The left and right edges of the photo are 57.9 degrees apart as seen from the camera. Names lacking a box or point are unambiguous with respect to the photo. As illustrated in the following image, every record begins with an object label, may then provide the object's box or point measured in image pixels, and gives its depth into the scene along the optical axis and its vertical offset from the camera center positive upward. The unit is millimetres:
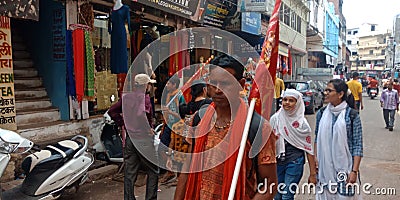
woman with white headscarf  3842 -666
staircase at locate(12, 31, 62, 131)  6229 -199
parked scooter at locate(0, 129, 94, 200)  4098 -1026
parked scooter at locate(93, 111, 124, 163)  6098 -1040
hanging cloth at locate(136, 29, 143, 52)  9175 +1179
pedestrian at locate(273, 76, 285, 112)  10331 -165
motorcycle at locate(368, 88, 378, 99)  26047 -771
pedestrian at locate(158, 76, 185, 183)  4770 -416
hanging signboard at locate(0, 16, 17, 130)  5207 +62
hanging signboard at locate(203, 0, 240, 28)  12422 +2591
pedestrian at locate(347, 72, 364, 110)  10250 -144
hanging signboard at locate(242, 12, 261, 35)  14264 +2522
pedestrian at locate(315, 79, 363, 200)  3521 -625
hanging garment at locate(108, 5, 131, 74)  6320 +762
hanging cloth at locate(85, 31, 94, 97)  6176 +269
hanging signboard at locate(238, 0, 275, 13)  13273 +2887
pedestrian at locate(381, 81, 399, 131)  11000 -662
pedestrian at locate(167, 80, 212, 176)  4575 -463
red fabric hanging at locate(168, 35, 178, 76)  8570 +700
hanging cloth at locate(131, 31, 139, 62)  9156 +999
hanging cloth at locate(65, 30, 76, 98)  6125 +386
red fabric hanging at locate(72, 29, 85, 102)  6055 +464
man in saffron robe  2031 -379
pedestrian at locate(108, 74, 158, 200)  4398 -651
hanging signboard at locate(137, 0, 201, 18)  8277 +1967
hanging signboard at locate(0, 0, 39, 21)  4745 +1028
